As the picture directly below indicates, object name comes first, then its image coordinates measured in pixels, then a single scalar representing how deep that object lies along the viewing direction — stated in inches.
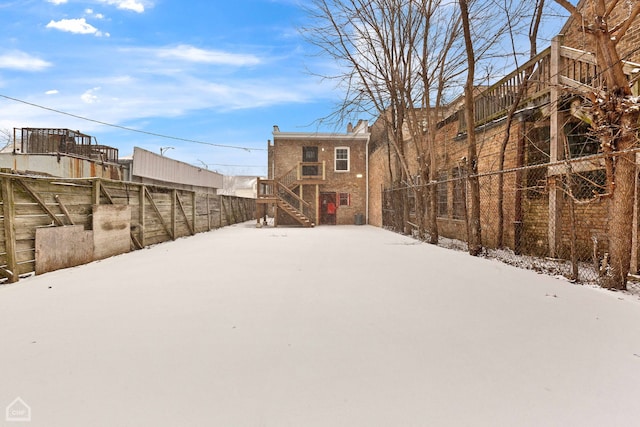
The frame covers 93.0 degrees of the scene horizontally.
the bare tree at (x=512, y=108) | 288.2
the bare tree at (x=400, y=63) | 375.2
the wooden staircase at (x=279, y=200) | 673.6
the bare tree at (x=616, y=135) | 152.9
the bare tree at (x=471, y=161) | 280.4
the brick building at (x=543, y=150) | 232.7
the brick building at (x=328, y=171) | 772.6
